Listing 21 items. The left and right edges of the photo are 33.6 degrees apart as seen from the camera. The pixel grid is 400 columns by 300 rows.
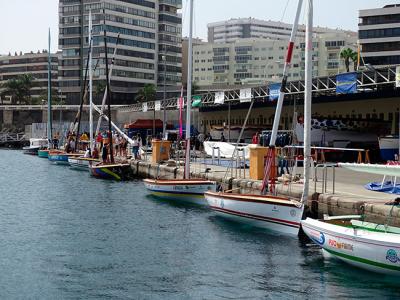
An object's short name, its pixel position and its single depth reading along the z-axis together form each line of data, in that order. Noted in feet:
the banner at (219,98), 209.47
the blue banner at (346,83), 141.28
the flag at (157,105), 274.77
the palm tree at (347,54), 410.93
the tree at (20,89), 553.64
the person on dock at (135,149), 178.73
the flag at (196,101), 225.76
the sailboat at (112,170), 156.56
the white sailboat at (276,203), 76.28
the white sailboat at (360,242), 58.80
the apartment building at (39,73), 625.00
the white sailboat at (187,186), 106.01
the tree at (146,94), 487.20
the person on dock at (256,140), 158.44
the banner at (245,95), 192.70
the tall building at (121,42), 498.69
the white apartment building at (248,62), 627.46
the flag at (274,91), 171.45
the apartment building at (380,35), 374.84
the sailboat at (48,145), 267.94
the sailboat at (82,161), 191.64
